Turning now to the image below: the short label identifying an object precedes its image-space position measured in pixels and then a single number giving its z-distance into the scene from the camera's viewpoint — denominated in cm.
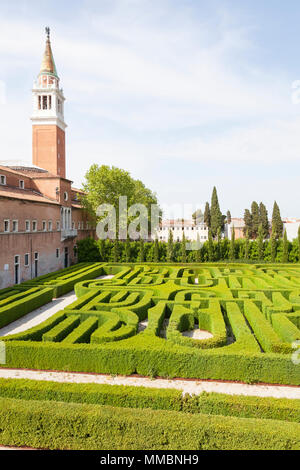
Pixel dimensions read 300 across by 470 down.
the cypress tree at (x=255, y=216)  8094
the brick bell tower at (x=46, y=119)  4812
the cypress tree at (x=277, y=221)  6694
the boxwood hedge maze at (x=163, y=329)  1051
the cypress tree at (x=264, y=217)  7862
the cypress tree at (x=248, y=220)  8459
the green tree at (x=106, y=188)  4403
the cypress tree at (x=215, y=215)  7406
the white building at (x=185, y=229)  8978
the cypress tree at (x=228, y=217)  11286
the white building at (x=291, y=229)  6817
